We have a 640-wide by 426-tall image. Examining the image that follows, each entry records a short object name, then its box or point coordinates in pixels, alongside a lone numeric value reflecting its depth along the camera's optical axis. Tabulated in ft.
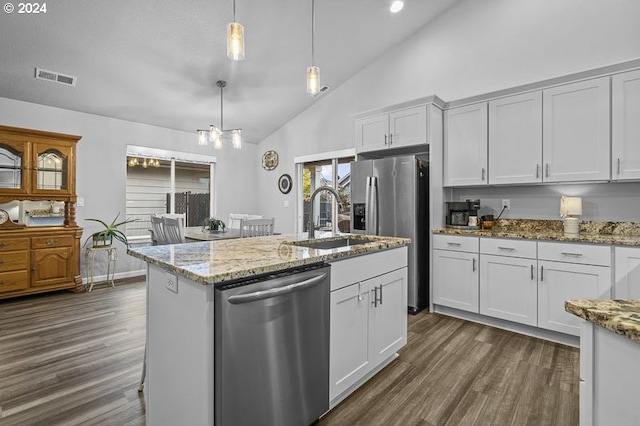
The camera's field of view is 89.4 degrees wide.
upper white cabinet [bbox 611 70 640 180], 8.60
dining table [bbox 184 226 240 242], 10.85
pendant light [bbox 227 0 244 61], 6.45
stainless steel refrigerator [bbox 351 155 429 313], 11.33
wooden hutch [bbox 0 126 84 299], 12.26
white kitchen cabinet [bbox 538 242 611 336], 8.21
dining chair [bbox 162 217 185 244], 9.87
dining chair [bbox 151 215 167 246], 10.55
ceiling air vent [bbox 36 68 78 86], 11.70
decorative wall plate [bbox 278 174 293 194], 19.42
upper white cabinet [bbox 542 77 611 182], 8.98
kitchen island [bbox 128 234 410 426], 4.20
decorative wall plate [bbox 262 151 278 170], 20.28
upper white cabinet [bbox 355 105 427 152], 11.52
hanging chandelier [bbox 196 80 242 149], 12.07
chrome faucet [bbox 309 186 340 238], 7.54
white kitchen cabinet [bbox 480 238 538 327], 9.30
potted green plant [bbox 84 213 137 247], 14.37
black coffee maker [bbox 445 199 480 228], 11.55
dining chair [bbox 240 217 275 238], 11.68
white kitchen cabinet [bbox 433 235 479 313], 10.44
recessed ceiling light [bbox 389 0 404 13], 12.07
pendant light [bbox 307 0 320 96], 7.67
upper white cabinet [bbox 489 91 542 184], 10.03
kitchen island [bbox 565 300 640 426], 2.39
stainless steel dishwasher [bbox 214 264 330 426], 4.12
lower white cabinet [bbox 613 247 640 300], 7.75
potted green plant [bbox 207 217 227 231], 13.00
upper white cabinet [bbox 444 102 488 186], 11.03
